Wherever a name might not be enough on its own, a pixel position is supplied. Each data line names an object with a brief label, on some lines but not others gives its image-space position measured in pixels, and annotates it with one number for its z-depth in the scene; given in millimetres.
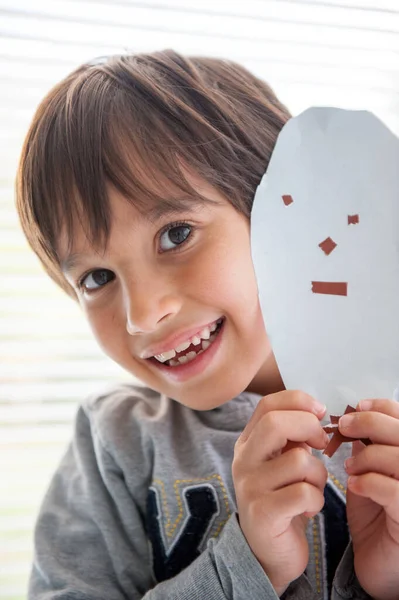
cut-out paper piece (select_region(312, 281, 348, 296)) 486
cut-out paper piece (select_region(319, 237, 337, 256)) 483
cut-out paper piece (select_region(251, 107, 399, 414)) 467
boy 546
